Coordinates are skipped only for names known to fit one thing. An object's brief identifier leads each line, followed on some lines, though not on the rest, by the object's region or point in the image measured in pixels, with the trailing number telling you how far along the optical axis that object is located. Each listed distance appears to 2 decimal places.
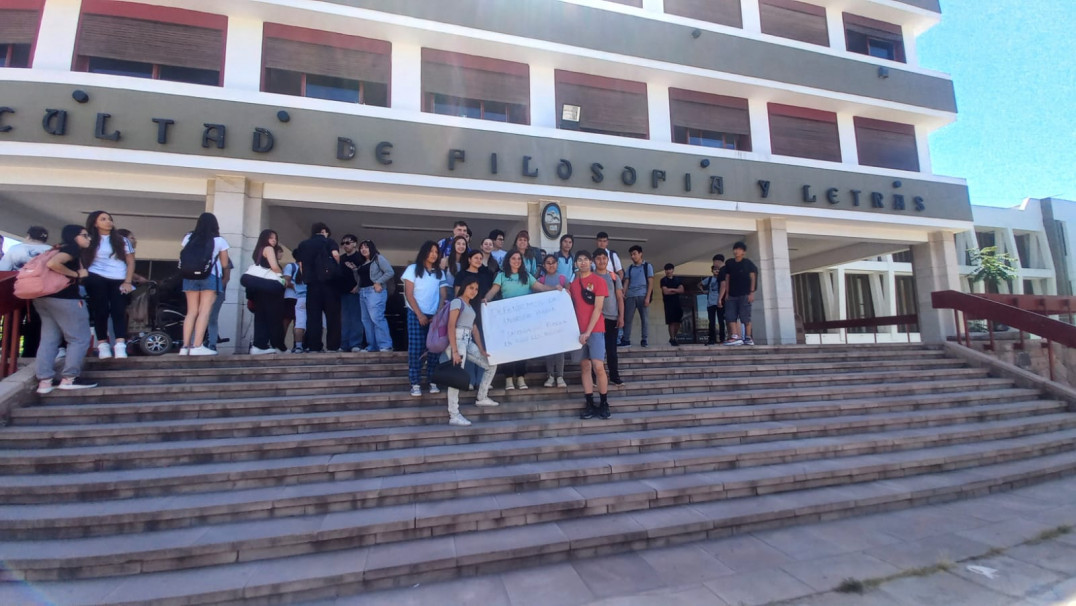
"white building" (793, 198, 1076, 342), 19.69
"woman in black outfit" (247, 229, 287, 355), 6.07
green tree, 22.48
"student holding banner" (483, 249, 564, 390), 5.43
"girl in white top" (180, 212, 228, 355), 5.57
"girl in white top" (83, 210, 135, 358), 5.14
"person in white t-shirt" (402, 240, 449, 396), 5.22
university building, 7.50
